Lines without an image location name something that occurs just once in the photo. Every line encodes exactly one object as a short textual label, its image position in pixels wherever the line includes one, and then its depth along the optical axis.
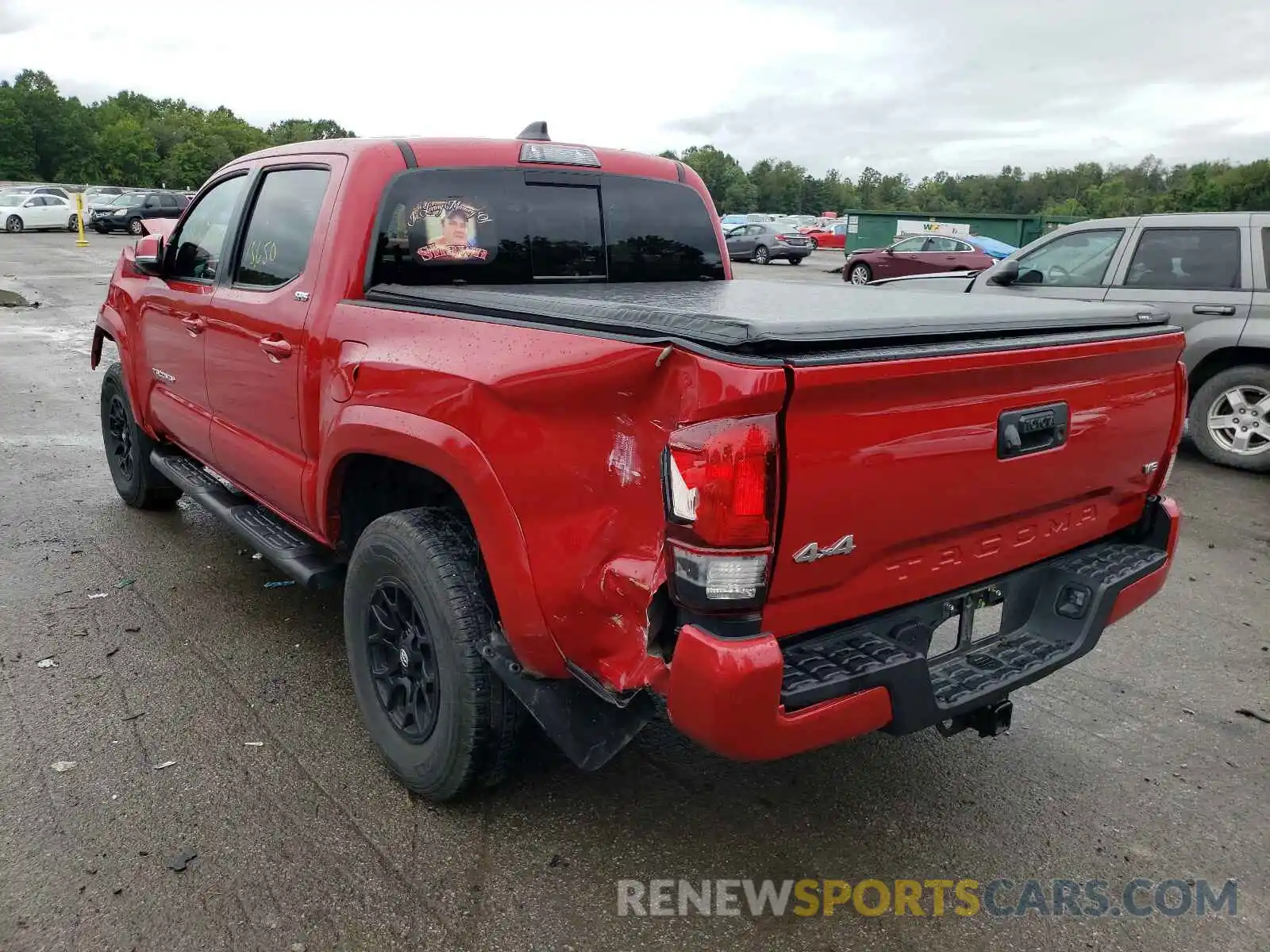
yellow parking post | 29.89
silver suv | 7.07
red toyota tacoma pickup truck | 2.07
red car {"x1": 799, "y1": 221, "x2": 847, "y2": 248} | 42.16
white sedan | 34.38
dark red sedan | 22.62
